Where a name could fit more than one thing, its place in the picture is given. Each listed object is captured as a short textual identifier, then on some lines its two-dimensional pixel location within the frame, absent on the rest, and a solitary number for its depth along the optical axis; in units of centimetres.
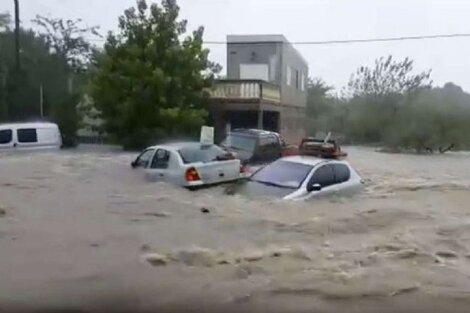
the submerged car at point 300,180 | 647
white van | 926
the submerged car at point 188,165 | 737
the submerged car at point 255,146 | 803
